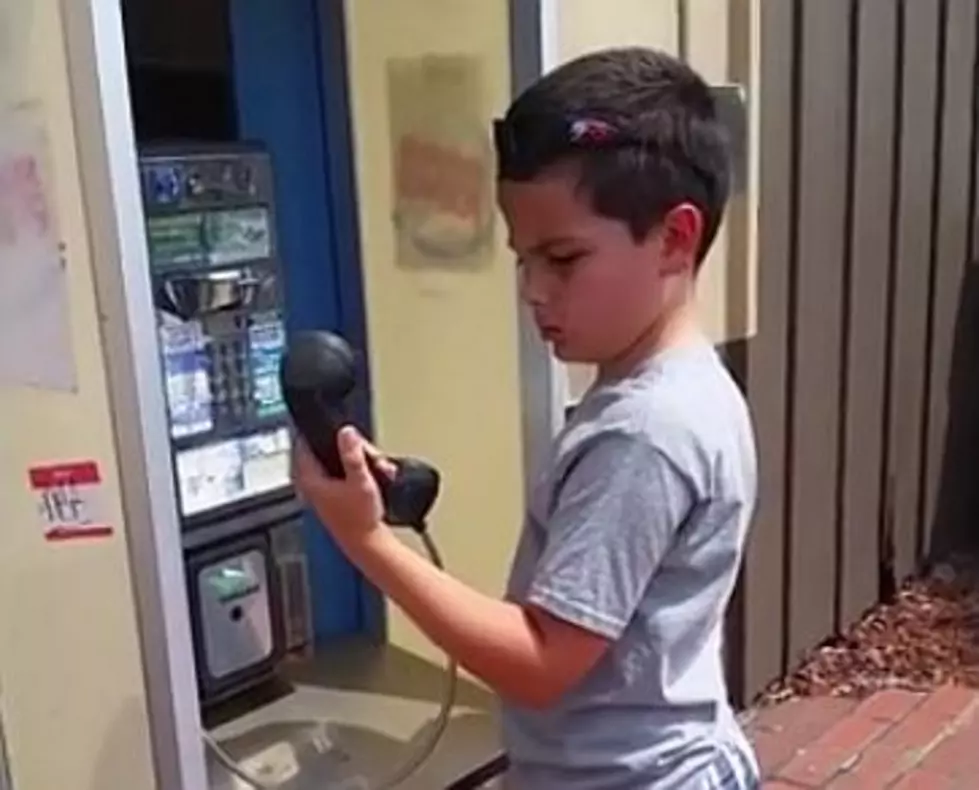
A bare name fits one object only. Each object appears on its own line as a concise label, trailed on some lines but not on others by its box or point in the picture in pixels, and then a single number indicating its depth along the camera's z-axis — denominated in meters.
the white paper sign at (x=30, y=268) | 1.26
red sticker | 1.33
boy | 1.00
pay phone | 1.62
